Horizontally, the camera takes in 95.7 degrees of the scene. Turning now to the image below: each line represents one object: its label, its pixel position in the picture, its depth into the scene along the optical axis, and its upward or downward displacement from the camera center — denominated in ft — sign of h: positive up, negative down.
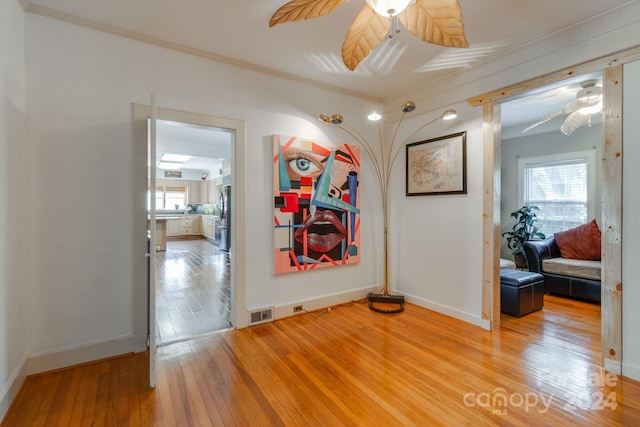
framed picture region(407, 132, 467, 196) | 10.28 +1.80
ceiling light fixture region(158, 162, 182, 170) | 30.32 +5.22
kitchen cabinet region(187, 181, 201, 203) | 37.04 +2.67
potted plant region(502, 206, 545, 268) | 16.30 -1.06
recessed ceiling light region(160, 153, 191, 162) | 25.27 +5.08
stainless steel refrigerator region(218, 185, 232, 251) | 24.02 -0.49
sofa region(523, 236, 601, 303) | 11.91 -2.50
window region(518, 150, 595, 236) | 14.83 +1.38
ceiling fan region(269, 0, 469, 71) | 4.82 +3.46
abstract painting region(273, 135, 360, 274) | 10.34 +0.33
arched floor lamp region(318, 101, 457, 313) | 11.64 +2.04
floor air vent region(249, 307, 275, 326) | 9.78 -3.53
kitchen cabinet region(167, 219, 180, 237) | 33.87 -1.72
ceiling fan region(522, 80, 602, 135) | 10.07 +3.92
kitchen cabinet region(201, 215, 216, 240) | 31.79 -1.58
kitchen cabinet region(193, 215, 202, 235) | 35.99 -1.55
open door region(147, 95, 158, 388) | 6.33 -0.50
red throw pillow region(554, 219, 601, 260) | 12.86 -1.32
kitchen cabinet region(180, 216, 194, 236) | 34.83 -1.64
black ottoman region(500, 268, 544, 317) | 10.48 -2.95
